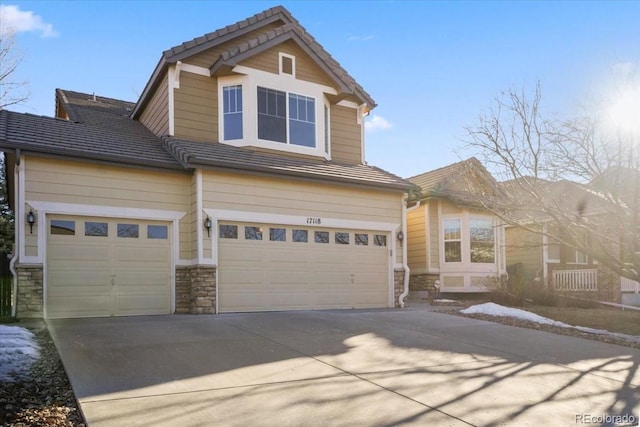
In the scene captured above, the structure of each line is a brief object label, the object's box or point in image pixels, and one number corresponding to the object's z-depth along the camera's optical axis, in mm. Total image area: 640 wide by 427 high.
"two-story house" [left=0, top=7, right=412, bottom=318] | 10570
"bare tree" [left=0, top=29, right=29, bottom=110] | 14375
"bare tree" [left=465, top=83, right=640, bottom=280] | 10234
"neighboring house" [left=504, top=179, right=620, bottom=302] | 11219
